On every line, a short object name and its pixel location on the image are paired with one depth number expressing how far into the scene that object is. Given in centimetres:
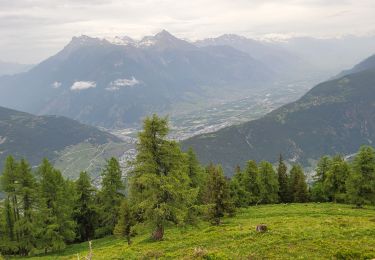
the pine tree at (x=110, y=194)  7769
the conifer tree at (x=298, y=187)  9544
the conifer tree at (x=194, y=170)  8438
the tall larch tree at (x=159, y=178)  4284
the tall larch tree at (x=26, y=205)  6038
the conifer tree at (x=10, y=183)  5941
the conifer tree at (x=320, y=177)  9531
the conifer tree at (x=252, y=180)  9457
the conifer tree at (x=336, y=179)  8750
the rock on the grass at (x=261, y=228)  3594
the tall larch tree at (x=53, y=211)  6328
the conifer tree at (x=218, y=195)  5965
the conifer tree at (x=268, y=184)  9409
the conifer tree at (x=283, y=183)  10050
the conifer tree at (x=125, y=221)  5588
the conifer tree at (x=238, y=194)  8438
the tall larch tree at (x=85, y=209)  8062
